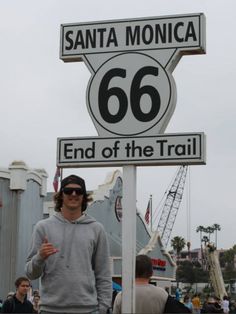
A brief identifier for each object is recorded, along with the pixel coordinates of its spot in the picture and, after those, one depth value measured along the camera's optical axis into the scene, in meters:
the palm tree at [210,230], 141.25
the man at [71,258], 4.65
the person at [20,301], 9.07
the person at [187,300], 26.94
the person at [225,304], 27.66
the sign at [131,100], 5.10
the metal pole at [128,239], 5.00
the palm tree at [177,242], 131.25
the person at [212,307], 13.79
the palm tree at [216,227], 141.25
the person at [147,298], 6.01
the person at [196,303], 31.19
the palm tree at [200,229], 140.12
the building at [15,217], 25.26
